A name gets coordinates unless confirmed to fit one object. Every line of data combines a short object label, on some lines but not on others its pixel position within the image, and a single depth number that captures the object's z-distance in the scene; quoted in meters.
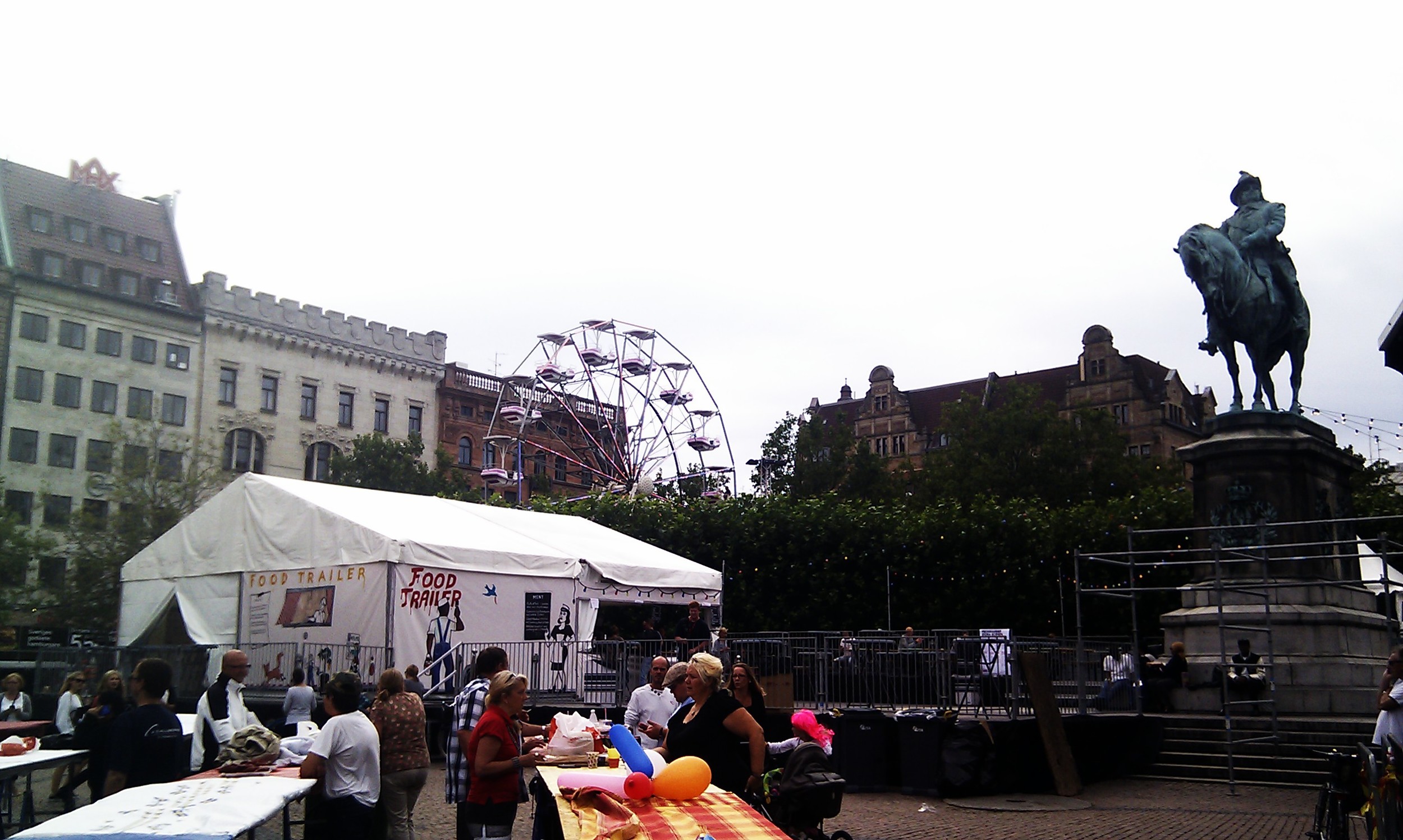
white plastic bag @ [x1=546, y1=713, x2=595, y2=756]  7.68
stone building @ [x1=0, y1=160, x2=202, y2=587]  47.50
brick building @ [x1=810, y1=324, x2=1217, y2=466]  67.12
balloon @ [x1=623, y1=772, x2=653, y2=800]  5.21
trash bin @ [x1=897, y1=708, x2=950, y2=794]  14.43
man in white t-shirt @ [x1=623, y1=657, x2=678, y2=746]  10.27
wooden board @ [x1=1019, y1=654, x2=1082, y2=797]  14.32
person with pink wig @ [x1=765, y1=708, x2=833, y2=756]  7.68
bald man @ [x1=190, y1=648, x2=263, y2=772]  9.45
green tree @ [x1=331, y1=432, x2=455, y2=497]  54.38
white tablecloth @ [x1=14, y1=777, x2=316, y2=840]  5.07
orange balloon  5.33
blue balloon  5.46
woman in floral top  7.92
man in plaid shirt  7.72
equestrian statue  18.11
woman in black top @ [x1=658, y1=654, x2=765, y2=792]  6.77
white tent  18.31
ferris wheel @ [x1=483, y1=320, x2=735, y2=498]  46.22
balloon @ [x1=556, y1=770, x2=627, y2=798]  5.42
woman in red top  6.88
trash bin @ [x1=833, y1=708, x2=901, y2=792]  14.80
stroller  7.05
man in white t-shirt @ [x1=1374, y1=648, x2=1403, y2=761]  8.99
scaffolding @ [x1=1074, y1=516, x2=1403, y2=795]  14.59
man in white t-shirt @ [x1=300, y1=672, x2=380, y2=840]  7.12
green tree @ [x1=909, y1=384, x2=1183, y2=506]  46.94
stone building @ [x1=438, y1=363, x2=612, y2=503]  65.75
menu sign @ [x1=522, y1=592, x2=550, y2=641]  20.19
